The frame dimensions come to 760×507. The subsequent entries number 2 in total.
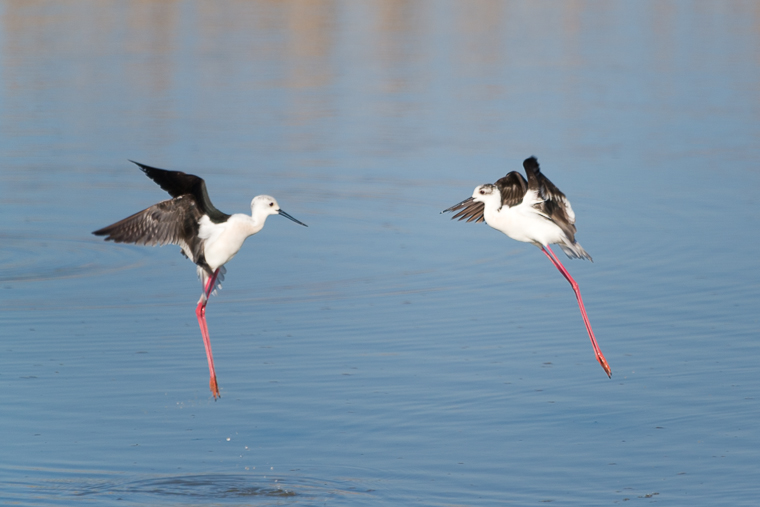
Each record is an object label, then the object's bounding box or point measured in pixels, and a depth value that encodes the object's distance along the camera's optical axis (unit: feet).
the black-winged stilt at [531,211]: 64.13
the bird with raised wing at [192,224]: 55.57
